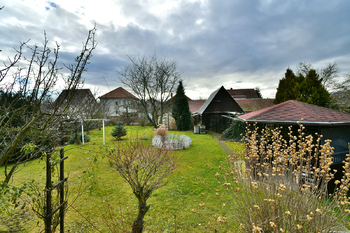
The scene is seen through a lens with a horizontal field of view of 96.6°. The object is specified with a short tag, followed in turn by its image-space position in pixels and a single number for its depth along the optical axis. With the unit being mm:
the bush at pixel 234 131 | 12227
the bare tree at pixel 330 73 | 19619
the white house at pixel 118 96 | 32209
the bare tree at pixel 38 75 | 1835
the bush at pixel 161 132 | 9844
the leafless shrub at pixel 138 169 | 2844
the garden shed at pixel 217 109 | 18000
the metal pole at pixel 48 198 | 2178
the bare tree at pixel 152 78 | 17141
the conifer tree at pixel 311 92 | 12000
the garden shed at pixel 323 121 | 4973
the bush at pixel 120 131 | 12248
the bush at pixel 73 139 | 11383
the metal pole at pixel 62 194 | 2598
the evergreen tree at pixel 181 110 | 19016
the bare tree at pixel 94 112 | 13945
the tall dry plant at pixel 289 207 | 1745
